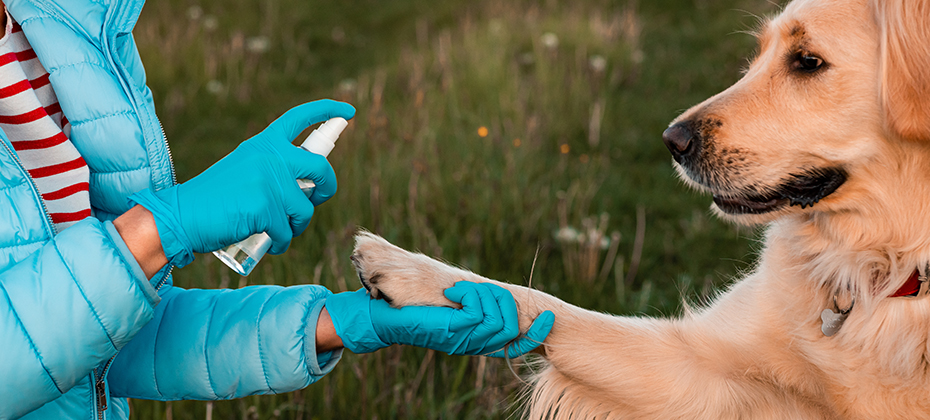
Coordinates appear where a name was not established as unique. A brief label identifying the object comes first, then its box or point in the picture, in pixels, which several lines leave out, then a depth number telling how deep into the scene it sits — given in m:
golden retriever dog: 1.58
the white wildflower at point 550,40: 4.92
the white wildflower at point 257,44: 5.85
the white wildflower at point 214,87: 5.17
